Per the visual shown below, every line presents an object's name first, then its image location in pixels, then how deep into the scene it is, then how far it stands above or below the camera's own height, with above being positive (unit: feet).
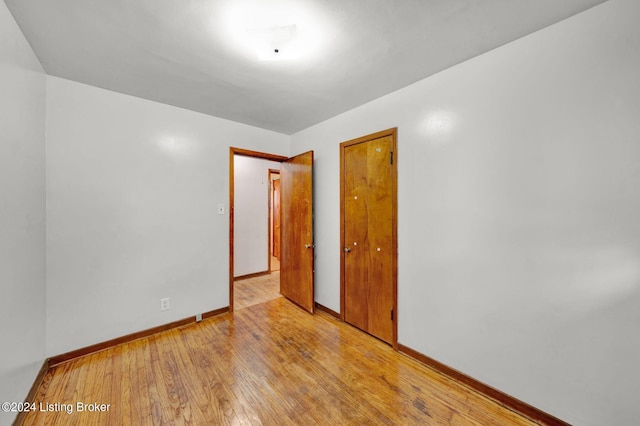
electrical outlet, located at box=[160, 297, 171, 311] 8.39 -3.29
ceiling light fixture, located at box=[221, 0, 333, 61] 4.31 +3.70
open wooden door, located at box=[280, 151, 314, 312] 9.98 -0.85
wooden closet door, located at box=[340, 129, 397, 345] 7.57 -0.77
